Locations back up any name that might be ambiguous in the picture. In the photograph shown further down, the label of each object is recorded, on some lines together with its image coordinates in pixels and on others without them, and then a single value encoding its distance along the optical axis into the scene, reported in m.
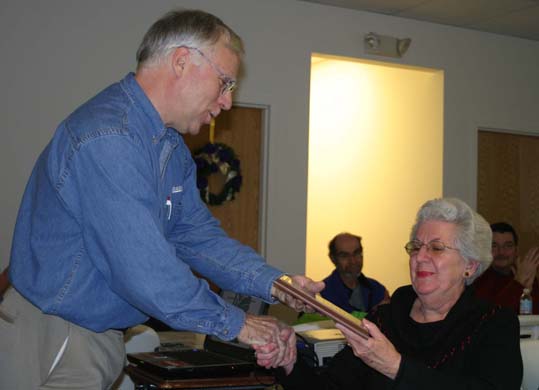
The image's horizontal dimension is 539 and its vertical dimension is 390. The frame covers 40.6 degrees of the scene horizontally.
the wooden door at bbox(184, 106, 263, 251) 5.93
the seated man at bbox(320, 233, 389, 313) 4.84
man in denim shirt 1.60
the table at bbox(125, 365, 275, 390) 2.25
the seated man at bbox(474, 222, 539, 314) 4.27
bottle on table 3.87
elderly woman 2.03
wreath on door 5.78
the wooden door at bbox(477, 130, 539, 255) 7.10
